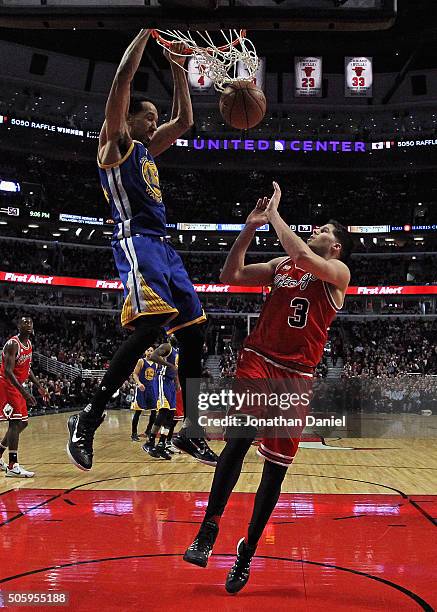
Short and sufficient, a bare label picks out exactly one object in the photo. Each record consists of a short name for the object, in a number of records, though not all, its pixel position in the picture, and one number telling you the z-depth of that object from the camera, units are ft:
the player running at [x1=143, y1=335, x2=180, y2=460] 32.99
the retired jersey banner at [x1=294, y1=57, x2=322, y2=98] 91.45
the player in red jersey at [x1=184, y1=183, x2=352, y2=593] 13.30
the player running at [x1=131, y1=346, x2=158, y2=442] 39.01
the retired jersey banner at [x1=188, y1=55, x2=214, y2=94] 76.86
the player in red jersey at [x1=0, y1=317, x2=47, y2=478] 28.27
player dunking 11.85
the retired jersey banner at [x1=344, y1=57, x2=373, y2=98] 92.68
